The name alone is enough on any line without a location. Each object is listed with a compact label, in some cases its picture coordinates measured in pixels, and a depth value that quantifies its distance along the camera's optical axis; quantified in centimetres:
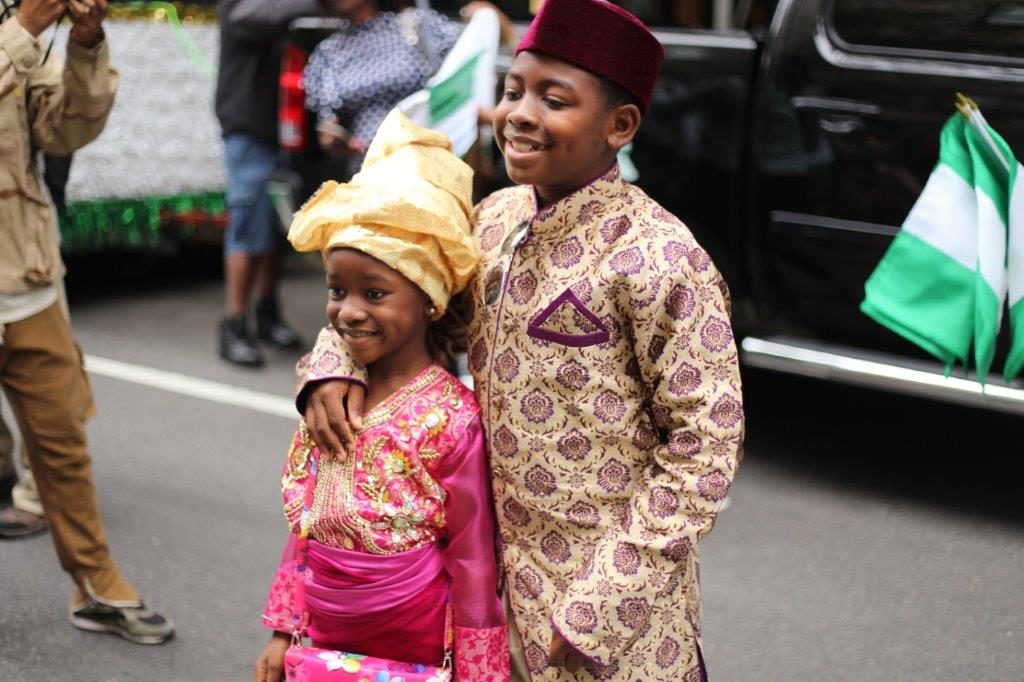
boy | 186
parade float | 652
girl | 197
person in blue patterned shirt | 448
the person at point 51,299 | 282
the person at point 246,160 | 574
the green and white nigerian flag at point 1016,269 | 236
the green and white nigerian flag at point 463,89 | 416
